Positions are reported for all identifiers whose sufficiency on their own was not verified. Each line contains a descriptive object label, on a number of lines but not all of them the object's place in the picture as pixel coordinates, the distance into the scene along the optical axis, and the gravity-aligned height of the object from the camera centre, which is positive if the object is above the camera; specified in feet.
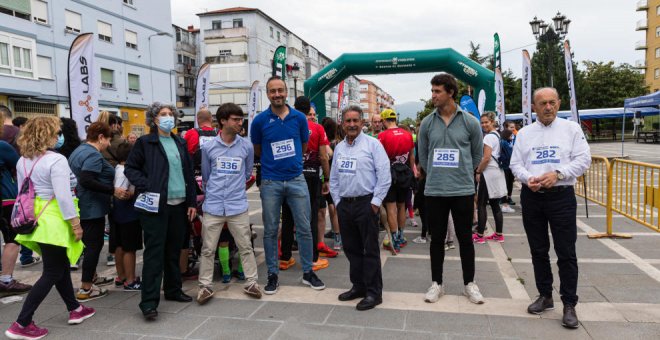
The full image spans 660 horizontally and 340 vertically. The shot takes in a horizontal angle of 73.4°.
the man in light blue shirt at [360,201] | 13.32 -1.87
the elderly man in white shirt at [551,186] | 11.70 -1.40
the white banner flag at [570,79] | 28.17 +3.50
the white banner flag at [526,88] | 35.96 +3.82
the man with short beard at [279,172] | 14.65 -1.01
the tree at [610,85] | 150.61 +15.96
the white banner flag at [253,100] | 42.98 +4.19
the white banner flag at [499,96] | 38.58 +3.39
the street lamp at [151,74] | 102.25 +16.50
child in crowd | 14.22 -2.76
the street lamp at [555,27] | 49.32 +12.33
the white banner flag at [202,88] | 42.01 +5.29
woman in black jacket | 12.73 -1.56
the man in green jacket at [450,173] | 13.08 -1.09
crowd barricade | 20.70 -3.21
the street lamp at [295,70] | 65.24 +10.85
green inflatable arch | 40.73 +6.67
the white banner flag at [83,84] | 23.81 +3.48
